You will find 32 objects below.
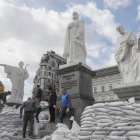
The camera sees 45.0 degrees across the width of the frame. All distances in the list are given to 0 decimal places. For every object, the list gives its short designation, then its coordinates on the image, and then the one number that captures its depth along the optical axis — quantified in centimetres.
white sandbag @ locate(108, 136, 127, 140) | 246
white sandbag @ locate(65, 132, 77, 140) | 404
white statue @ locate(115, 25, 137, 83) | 624
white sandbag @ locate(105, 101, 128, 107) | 284
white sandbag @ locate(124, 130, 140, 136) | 243
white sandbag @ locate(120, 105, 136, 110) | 271
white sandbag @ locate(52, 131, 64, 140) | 413
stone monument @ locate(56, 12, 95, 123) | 693
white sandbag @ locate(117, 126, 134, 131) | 251
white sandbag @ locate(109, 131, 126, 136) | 252
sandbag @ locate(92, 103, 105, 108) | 306
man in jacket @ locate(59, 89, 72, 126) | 581
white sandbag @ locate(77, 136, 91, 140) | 293
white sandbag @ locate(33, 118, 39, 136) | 584
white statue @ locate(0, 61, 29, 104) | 1230
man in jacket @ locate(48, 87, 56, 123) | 688
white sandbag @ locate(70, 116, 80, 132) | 451
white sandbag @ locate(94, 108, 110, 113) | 293
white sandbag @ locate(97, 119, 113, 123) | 276
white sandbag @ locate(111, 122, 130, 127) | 258
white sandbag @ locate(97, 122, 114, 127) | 272
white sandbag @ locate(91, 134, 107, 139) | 270
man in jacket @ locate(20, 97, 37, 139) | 594
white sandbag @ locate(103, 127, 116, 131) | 263
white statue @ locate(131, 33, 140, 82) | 585
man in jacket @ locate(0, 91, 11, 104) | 1174
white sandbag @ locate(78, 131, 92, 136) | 298
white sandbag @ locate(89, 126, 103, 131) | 280
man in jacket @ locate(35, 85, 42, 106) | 788
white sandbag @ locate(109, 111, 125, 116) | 274
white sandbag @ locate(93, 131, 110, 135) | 271
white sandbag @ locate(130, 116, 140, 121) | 254
